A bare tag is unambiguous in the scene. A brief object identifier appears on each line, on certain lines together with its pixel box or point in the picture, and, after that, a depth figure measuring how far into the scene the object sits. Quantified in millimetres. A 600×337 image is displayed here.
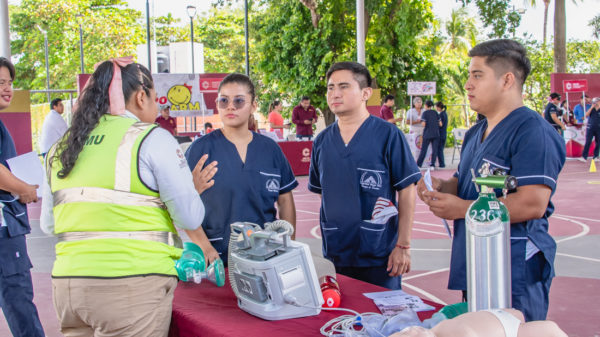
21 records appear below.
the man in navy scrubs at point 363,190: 3211
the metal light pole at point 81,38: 29109
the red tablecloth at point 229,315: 2131
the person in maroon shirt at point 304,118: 15334
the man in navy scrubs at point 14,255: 3463
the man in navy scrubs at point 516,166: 2197
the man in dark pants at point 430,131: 15953
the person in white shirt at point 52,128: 9320
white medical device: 2131
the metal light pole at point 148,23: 23769
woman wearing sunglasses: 3078
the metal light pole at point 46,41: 30189
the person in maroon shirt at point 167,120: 14961
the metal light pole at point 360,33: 14230
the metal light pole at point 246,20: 21789
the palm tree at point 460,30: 41162
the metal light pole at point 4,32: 8492
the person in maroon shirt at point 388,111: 15438
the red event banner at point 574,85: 18266
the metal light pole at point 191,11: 28684
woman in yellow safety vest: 2098
